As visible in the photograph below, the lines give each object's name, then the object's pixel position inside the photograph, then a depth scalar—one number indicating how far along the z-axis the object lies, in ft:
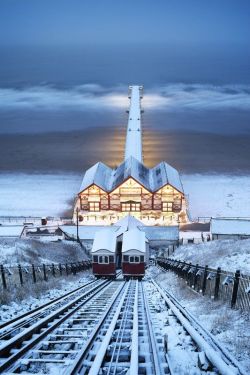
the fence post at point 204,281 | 52.11
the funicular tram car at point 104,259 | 119.65
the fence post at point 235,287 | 39.91
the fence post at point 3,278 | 53.90
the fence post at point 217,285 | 46.01
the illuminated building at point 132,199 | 169.89
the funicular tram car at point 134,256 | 119.24
